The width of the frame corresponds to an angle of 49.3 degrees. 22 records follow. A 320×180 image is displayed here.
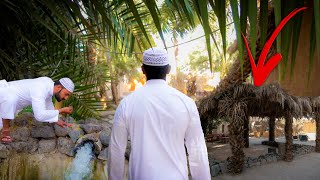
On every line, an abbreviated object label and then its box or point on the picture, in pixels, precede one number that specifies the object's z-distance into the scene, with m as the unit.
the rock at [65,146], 3.84
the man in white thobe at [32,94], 2.72
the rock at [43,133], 3.87
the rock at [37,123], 3.95
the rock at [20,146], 3.76
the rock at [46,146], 3.84
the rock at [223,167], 11.56
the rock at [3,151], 3.71
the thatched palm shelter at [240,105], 11.19
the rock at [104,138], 3.90
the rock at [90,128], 4.03
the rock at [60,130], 3.87
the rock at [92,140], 3.79
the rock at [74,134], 3.90
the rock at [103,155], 3.86
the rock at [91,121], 4.71
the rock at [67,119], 4.52
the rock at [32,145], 3.79
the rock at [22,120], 3.94
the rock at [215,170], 11.26
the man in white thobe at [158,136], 1.57
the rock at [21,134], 3.77
